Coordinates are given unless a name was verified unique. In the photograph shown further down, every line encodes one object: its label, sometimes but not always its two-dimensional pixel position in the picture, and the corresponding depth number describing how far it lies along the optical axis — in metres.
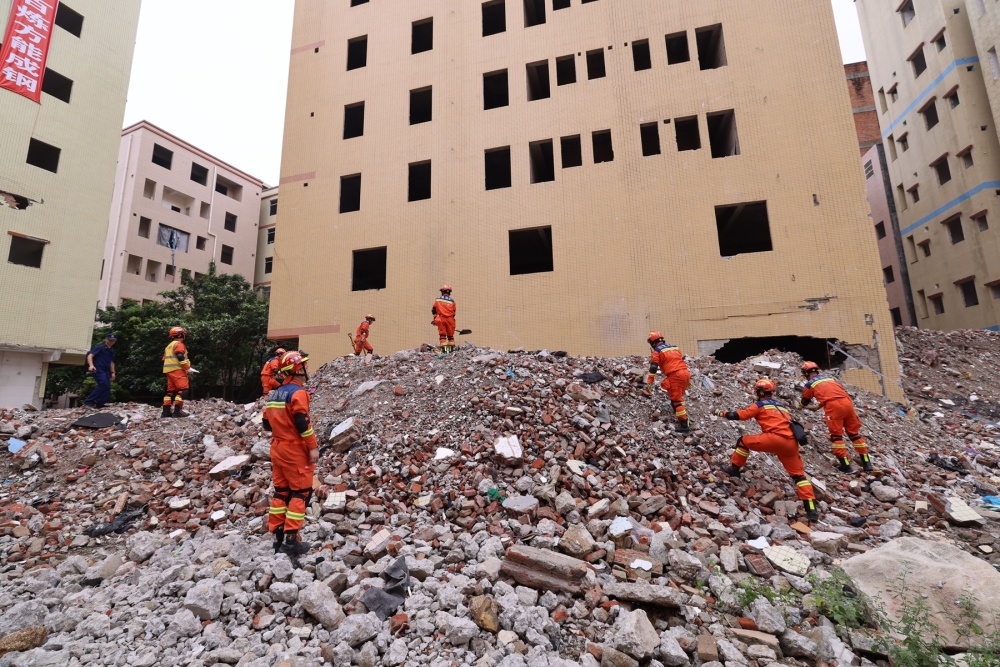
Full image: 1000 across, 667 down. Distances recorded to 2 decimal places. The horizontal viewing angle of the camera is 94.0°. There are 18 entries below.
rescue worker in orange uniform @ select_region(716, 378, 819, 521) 5.21
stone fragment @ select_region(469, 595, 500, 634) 3.33
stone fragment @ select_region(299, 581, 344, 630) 3.38
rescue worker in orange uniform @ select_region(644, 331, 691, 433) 6.67
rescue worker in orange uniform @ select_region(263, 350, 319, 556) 4.31
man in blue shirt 9.27
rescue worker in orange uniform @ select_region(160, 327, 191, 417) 8.48
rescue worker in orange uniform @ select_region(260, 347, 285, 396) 8.18
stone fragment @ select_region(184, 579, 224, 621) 3.47
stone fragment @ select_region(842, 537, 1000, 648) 3.33
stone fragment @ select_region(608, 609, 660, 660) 3.08
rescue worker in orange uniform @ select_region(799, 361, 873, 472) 6.14
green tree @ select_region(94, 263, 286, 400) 17.88
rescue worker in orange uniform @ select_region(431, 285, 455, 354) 9.42
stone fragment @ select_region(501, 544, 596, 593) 3.72
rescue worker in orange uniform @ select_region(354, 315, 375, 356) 10.98
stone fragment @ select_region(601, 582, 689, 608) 3.50
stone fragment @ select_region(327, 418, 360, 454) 6.24
